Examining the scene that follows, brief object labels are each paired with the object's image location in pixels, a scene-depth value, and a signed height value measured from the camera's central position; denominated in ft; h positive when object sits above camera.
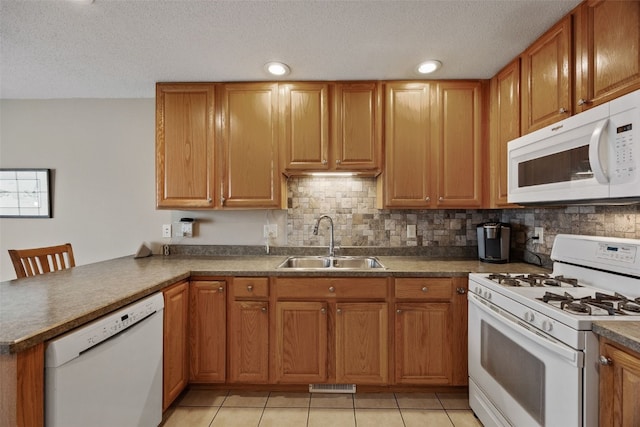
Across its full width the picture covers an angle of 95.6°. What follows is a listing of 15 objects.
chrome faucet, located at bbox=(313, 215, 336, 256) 7.75 -0.49
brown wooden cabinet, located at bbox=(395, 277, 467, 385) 6.18 -2.57
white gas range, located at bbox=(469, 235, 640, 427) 3.38 -1.62
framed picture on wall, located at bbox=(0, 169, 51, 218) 8.42 +0.63
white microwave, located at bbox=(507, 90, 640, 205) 3.63 +0.81
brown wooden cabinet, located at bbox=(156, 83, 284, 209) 7.27 +1.72
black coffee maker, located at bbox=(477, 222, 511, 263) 6.82 -0.66
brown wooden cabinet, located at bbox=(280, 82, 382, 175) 7.20 +2.16
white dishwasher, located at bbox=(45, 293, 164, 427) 3.24 -2.08
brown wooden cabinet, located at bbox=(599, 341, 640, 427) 2.95 -1.87
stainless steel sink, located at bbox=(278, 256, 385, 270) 7.80 -1.30
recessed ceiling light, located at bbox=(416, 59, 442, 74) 6.39 +3.31
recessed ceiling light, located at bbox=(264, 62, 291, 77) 6.46 +3.32
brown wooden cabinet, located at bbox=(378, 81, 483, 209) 7.14 +1.71
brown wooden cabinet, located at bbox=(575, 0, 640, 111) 3.87 +2.36
